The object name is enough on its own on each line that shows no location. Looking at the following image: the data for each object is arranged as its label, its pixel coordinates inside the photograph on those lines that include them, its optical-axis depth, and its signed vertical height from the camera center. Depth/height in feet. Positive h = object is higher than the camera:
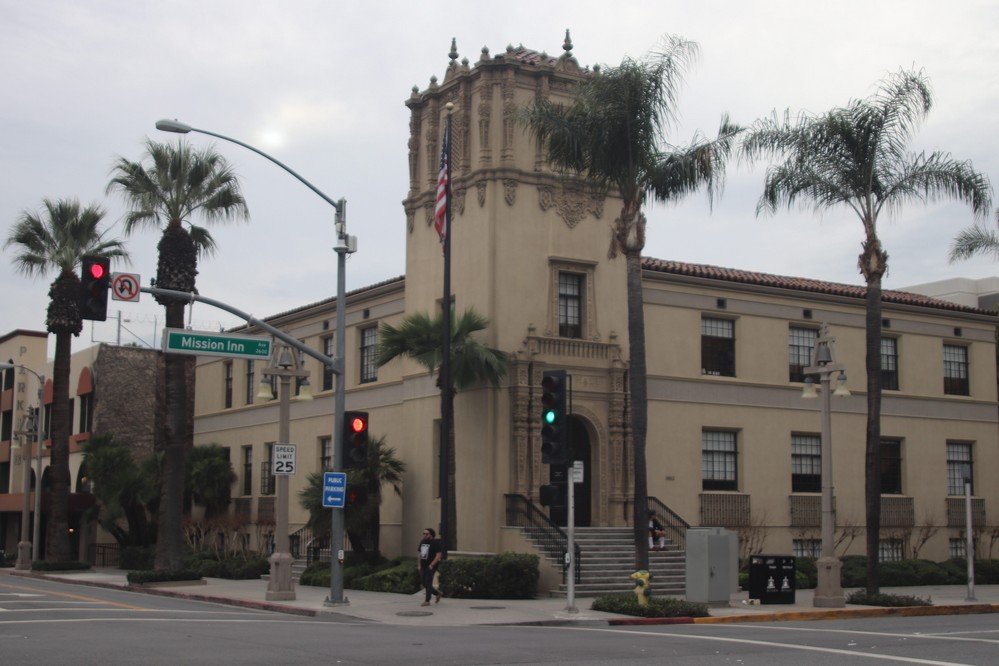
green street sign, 73.56 +8.41
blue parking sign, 81.35 -0.92
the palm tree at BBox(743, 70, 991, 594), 87.81 +23.35
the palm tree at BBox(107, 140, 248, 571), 111.86 +24.39
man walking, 80.38 -5.51
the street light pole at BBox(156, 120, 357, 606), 81.00 +7.95
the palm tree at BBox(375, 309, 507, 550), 96.37 +10.41
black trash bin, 83.82 -6.85
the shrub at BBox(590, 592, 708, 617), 74.23 -8.04
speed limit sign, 83.56 +1.14
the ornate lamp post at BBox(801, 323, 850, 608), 81.56 -1.40
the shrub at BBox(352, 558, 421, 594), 96.12 -8.54
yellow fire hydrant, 74.95 -6.67
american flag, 88.94 +21.34
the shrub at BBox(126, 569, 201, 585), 107.34 -9.27
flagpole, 85.87 +6.76
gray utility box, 80.23 -5.69
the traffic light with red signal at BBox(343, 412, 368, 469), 79.77 +2.44
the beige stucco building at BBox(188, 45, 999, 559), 102.01 +10.56
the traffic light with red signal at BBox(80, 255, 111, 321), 60.13 +9.49
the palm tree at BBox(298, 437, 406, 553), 102.68 -1.83
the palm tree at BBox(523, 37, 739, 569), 84.79 +24.12
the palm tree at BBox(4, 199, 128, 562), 141.08 +22.65
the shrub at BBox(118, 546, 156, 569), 139.13 -9.83
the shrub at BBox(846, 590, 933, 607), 83.82 -8.36
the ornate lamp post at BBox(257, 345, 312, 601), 84.99 -1.57
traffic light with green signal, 72.13 +3.62
